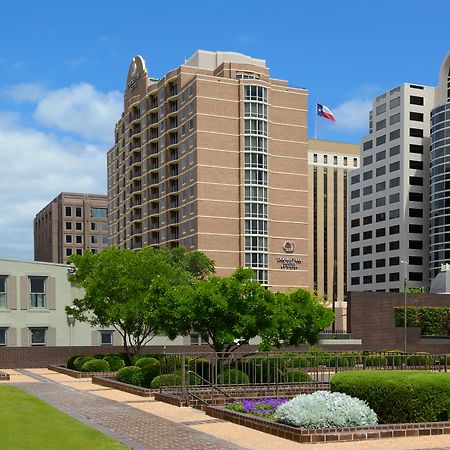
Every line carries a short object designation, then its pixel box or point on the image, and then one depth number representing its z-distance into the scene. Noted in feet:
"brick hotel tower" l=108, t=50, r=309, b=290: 346.33
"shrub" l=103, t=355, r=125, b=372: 119.81
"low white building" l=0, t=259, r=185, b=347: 153.38
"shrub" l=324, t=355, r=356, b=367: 113.53
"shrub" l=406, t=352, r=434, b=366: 99.32
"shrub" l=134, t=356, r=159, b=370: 113.80
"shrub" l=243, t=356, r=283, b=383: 85.56
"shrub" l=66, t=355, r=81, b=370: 129.55
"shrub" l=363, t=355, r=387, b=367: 118.68
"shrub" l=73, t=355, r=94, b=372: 124.88
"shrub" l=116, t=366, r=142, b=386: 93.34
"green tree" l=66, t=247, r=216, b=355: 122.52
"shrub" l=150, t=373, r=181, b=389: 83.55
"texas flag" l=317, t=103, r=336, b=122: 374.86
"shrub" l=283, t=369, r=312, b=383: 90.07
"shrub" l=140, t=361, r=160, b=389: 91.75
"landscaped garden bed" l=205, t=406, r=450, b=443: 51.62
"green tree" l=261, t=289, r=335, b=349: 94.12
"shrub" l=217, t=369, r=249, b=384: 83.76
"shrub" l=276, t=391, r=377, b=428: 53.47
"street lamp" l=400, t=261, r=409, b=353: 208.15
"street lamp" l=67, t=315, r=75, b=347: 159.17
